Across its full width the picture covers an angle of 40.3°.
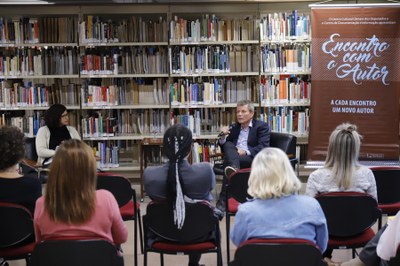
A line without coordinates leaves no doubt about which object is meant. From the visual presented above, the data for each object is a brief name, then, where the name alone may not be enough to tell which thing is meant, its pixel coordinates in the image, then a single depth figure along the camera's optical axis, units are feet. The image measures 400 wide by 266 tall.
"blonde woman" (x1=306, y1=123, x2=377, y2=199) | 12.18
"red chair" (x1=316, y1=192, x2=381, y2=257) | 11.60
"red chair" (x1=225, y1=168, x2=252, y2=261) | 14.37
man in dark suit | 20.04
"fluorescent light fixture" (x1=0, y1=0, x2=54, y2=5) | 22.53
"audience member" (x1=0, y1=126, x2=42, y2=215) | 11.56
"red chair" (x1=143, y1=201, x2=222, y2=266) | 11.41
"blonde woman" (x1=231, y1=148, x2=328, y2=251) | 8.93
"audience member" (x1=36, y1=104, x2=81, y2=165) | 20.40
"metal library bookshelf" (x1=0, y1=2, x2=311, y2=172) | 22.99
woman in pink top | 9.21
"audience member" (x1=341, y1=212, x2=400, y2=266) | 8.97
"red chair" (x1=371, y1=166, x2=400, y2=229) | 13.84
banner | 21.25
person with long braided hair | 11.74
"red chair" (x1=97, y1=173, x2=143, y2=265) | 13.96
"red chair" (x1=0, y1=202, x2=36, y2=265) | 11.03
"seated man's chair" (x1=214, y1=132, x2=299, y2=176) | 20.33
